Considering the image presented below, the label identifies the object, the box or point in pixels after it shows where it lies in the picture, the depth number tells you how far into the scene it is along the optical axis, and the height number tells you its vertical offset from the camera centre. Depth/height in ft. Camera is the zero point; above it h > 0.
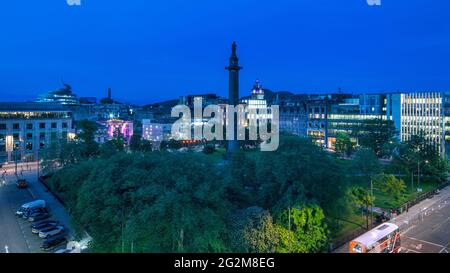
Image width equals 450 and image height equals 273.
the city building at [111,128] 256.93 -1.26
